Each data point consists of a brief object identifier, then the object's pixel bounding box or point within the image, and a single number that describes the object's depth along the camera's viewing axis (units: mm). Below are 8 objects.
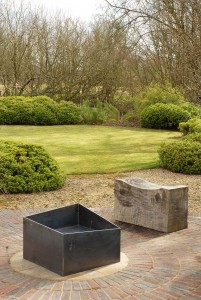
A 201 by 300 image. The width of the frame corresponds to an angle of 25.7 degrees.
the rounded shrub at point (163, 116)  20391
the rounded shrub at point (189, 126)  15491
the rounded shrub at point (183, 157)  10669
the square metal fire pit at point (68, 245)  4551
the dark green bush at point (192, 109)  20844
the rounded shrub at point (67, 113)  22562
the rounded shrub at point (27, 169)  8461
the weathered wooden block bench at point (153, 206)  6184
